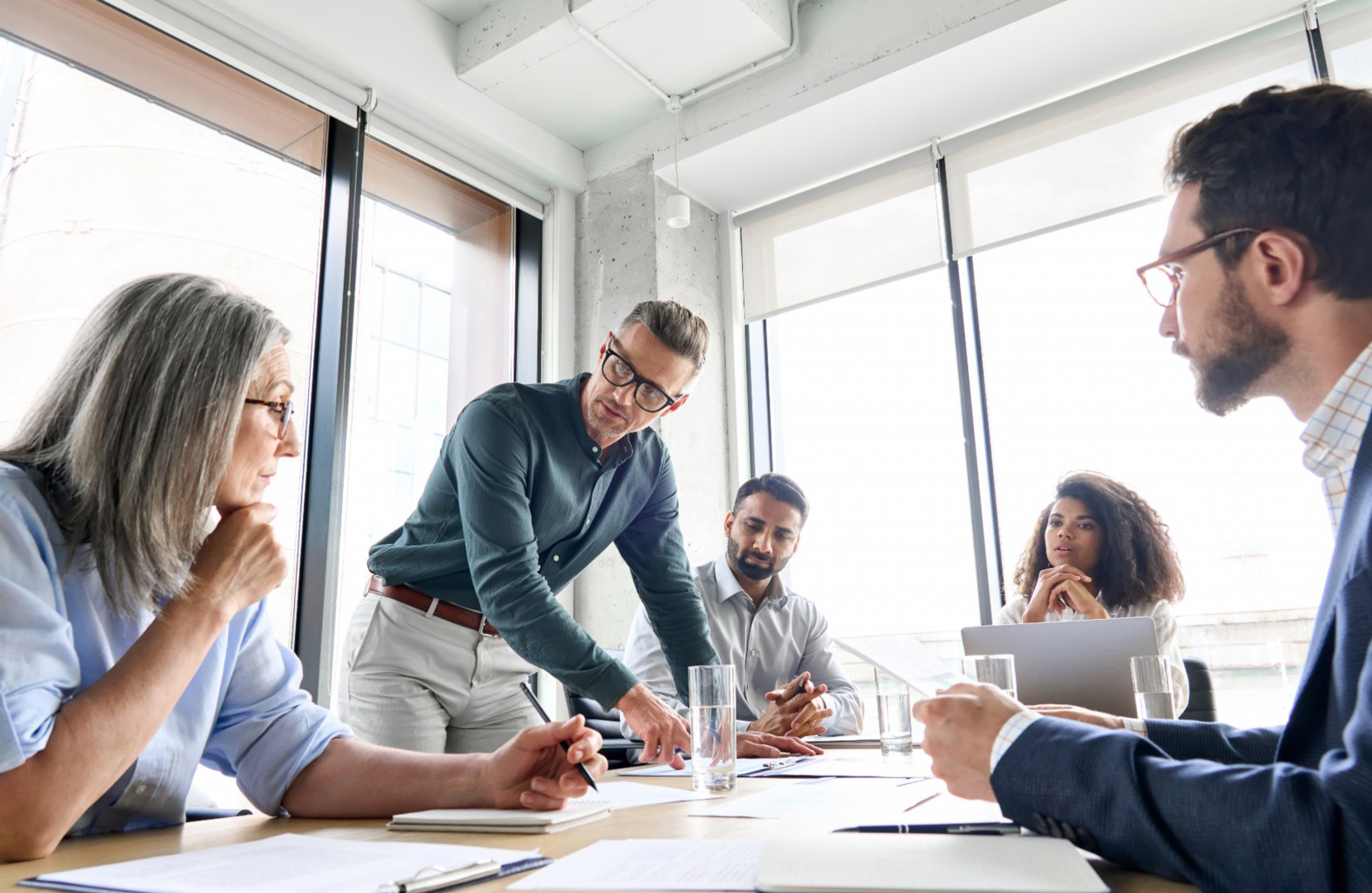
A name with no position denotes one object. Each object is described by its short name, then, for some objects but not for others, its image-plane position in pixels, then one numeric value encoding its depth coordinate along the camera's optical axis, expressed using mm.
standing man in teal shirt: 1887
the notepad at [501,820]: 923
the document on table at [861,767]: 1376
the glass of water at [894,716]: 1623
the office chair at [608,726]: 1926
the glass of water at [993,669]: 1335
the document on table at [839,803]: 974
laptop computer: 1705
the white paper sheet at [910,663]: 1154
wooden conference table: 833
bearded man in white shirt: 2814
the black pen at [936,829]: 766
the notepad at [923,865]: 591
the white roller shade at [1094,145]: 3137
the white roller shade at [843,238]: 3762
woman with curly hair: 2699
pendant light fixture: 3781
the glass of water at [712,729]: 1232
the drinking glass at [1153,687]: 1491
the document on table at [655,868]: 654
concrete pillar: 3795
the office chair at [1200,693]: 2246
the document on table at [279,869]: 688
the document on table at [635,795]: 1124
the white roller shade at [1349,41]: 2943
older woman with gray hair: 880
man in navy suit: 619
